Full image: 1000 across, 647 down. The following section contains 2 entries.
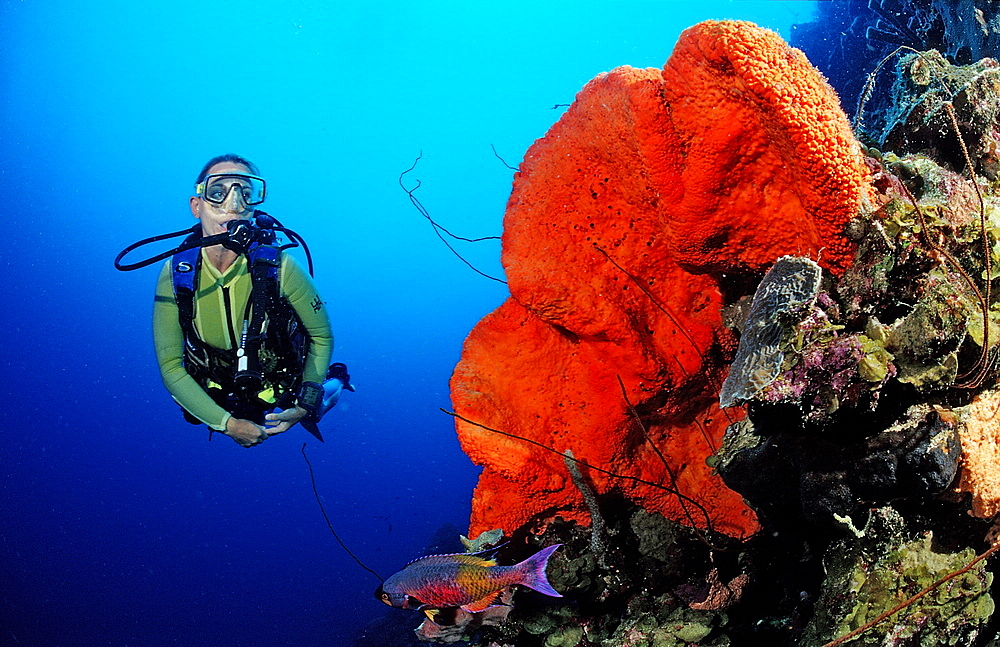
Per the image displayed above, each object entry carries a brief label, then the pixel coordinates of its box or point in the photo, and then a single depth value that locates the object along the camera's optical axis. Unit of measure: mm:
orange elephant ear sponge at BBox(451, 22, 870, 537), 721
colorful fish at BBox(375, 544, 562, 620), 1074
